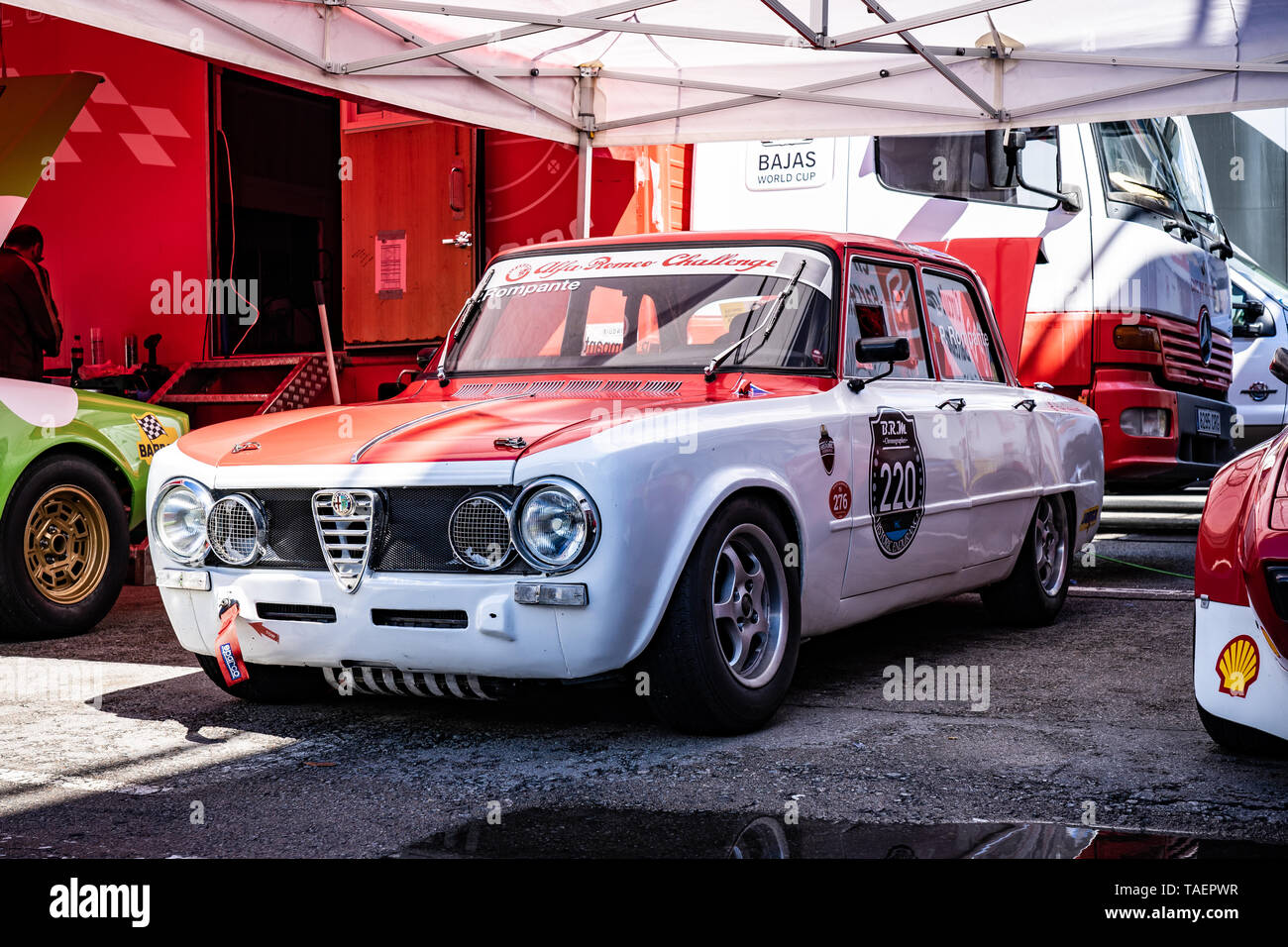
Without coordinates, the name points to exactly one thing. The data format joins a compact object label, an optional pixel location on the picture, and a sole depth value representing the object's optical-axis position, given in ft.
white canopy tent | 22.52
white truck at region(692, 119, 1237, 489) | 26.63
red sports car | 10.71
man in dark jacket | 24.02
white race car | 12.24
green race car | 19.53
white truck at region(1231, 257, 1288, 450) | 39.81
